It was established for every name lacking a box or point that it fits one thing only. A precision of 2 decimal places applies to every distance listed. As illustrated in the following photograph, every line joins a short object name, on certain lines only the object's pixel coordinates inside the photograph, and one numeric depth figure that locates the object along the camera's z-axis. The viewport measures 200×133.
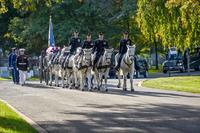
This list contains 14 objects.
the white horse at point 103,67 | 27.82
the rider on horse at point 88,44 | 28.95
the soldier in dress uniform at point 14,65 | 39.75
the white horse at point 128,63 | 26.52
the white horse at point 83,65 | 28.22
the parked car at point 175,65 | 54.17
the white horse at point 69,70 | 31.24
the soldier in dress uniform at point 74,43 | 31.27
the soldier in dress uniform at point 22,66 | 37.06
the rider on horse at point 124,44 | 27.50
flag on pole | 45.91
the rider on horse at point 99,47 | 28.17
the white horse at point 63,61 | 32.25
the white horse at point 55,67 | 34.31
